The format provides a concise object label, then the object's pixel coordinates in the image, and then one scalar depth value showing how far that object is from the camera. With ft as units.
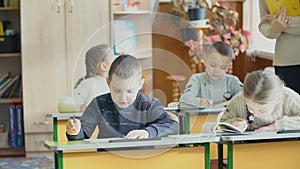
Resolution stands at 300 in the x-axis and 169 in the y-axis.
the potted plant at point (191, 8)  15.33
